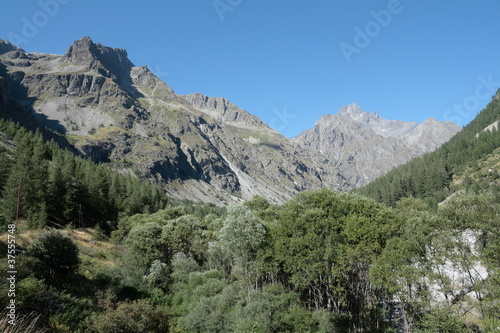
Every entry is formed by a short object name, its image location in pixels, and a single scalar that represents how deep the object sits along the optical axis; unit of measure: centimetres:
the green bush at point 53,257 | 2882
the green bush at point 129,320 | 2430
